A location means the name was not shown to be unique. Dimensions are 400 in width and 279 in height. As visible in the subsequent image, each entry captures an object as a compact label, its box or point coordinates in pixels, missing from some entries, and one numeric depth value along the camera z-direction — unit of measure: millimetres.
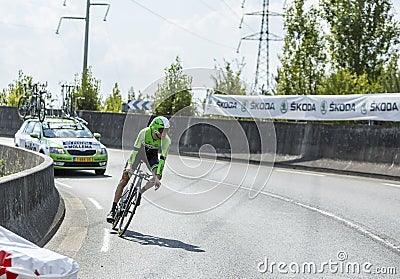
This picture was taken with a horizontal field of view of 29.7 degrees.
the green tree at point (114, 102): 49762
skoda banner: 23922
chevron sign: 35238
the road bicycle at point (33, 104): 26406
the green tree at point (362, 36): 41719
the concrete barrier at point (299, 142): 22156
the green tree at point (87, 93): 43312
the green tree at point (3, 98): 51728
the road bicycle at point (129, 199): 10656
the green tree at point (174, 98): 28125
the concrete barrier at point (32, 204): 8376
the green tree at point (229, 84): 33588
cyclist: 10531
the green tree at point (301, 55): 40750
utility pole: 42125
